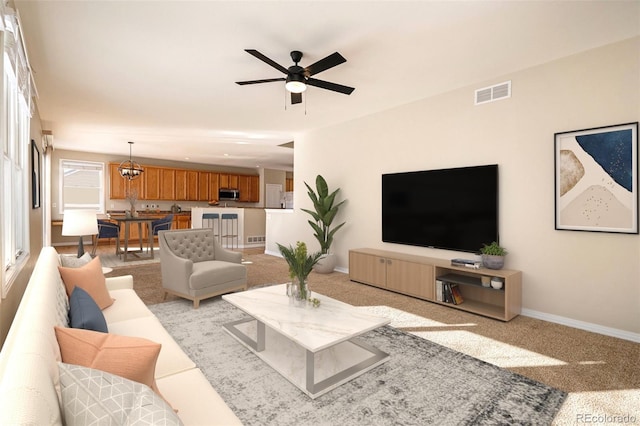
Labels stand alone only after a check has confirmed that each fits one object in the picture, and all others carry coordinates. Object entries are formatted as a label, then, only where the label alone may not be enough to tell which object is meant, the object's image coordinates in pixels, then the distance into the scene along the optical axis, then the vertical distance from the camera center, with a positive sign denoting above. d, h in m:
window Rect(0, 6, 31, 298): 1.75 +0.54
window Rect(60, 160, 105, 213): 8.70 +0.74
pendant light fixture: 7.88 +1.04
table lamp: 3.45 -0.13
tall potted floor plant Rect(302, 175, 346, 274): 5.63 -0.13
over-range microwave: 10.95 +0.60
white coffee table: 2.09 -0.93
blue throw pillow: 1.53 -0.52
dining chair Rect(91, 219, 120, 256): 6.95 -0.43
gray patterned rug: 1.84 -1.17
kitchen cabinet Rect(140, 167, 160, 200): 9.56 +0.85
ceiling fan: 2.76 +1.29
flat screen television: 3.80 +0.05
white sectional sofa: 0.72 -0.44
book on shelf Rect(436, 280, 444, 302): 3.88 -0.95
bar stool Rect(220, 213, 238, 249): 8.76 -0.47
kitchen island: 8.52 -0.30
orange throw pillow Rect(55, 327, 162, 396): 1.04 -0.47
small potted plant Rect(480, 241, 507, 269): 3.51 -0.49
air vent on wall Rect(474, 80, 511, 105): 3.64 +1.39
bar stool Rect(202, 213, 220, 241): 8.50 -0.25
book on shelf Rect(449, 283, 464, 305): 3.76 -0.99
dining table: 6.70 -0.65
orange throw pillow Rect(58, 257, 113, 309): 2.27 -0.51
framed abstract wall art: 2.85 +0.31
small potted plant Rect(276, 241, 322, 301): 2.63 -0.46
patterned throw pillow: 0.84 -0.52
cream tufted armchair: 3.73 -0.69
